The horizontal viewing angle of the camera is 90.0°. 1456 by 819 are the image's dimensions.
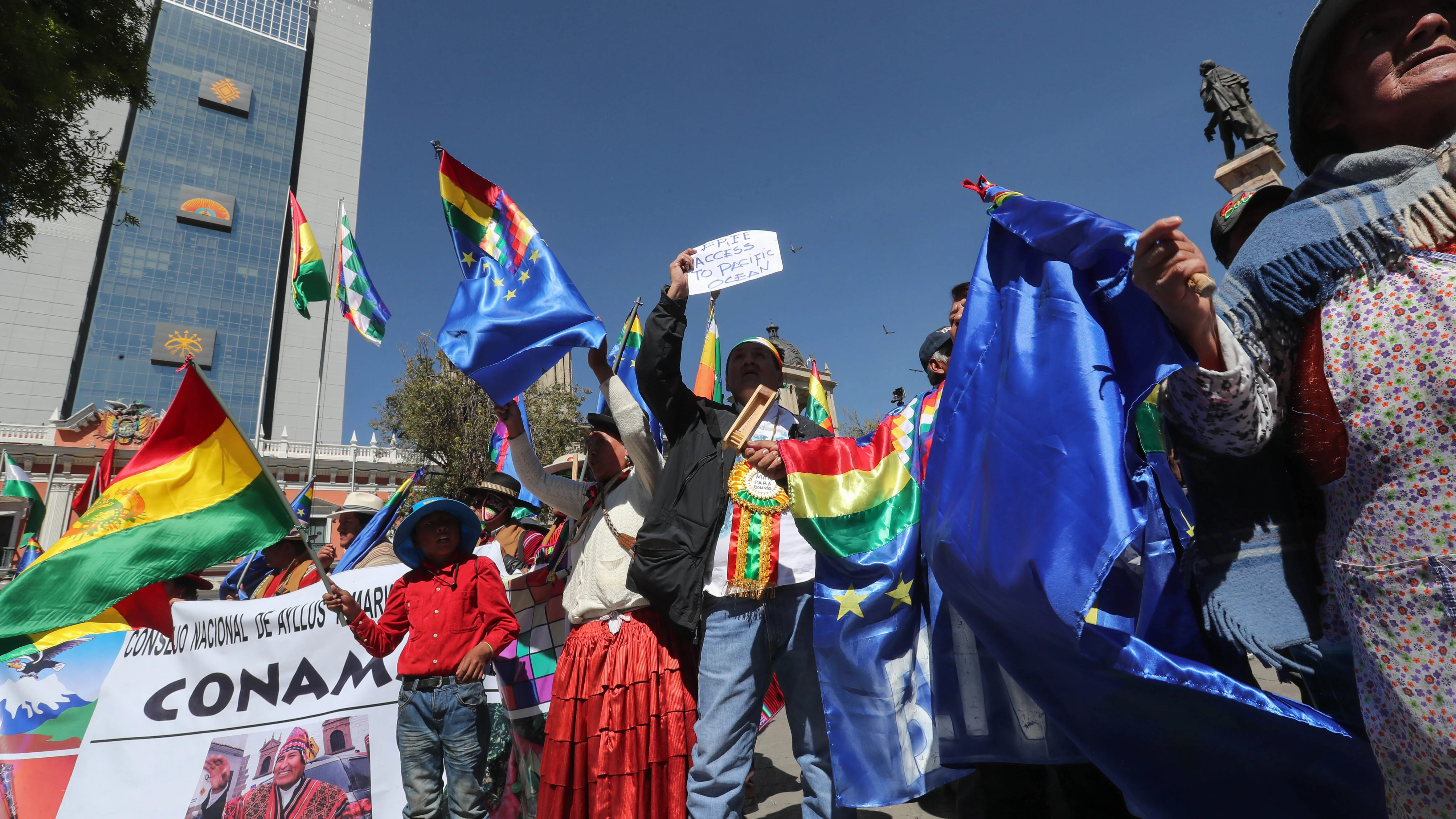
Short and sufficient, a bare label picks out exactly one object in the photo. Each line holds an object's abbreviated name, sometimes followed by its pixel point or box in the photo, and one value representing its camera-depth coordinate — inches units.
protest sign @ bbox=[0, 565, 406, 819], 144.1
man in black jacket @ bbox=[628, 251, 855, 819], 95.3
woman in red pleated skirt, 101.0
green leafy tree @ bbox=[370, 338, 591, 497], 685.9
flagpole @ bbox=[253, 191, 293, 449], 1606.8
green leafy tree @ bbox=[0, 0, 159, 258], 252.7
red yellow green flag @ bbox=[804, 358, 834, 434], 199.3
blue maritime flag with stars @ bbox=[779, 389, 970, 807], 89.7
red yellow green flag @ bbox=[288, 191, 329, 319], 362.3
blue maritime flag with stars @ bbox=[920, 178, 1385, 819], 51.0
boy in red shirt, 124.5
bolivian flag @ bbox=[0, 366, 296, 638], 115.3
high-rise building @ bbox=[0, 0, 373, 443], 1630.2
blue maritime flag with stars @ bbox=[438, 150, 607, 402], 121.2
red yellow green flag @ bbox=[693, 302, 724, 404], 268.7
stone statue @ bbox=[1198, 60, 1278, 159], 395.9
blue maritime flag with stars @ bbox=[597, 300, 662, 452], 192.1
